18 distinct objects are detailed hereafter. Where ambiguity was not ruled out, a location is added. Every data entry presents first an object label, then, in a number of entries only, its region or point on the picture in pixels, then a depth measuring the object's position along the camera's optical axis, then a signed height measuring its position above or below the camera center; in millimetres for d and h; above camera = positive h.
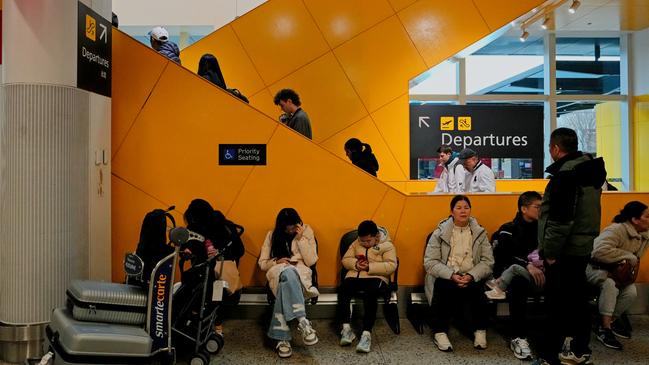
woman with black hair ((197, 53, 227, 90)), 5374 +1209
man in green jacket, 3469 -302
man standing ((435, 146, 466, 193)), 7039 +204
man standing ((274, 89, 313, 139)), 5410 +804
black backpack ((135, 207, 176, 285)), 3389 -333
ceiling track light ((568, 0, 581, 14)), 7184 +2491
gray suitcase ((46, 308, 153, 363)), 3023 -858
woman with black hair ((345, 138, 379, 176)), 5582 +353
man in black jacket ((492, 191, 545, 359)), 4219 -528
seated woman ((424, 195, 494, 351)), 4207 -641
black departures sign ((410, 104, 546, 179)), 8039 +888
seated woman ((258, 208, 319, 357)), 3979 -635
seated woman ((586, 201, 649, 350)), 4336 -550
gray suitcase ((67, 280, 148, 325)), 3221 -683
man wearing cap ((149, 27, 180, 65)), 5480 +1513
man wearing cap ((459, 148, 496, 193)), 6477 +188
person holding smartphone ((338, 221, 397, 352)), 4211 -671
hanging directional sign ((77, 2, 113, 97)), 3951 +1078
